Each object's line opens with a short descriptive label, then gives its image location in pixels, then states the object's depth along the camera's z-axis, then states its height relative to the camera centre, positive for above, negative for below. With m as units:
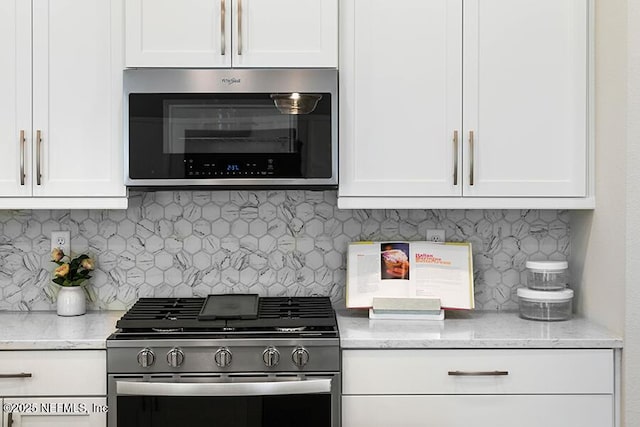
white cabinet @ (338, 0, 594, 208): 2.60 +0.38
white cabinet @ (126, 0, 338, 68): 2.56 +0.60
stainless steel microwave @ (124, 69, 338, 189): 2.55 +0.25
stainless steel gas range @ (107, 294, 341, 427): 2.29 -0.58
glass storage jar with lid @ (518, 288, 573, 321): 2.65 -0.38
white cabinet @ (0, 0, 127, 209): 2.56 +0.35
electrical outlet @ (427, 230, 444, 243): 2.94 -0.14
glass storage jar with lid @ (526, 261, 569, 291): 2.71 -0.28
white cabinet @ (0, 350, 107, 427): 2.33 -0.61
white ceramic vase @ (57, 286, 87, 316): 2.75 -0.39
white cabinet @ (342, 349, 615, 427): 2.37 -0.62
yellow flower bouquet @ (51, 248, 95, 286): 2.75 -0.27
